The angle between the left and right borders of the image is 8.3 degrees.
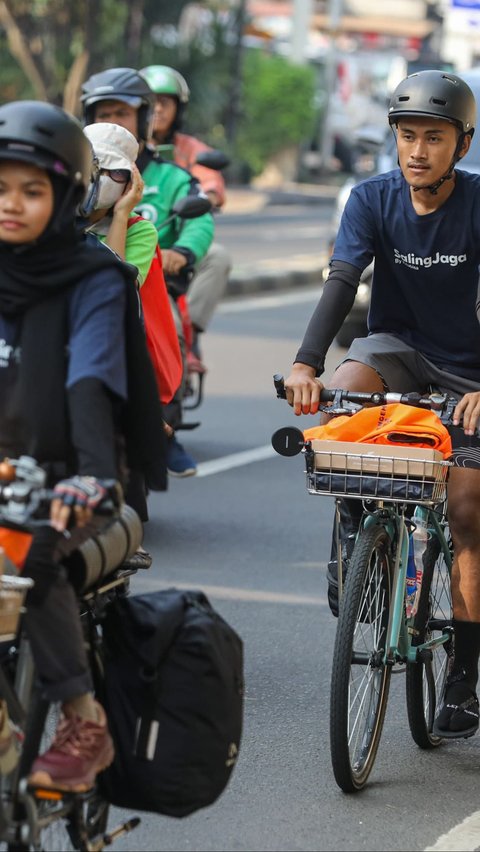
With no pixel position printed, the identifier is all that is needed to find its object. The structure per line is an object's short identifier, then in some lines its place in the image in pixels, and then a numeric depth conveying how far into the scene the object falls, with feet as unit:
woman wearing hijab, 21.05
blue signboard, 192.50
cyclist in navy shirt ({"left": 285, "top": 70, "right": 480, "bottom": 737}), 30.40
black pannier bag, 22.70
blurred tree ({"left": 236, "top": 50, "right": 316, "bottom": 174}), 233.25
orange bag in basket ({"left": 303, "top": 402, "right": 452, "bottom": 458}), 28.08
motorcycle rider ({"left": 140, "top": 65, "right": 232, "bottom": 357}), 53.20
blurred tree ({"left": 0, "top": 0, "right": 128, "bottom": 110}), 167.72
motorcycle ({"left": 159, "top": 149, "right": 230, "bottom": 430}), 46.31
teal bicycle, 27.55
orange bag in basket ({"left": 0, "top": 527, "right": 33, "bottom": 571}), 20.38
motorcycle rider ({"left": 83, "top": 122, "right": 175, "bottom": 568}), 33.41
